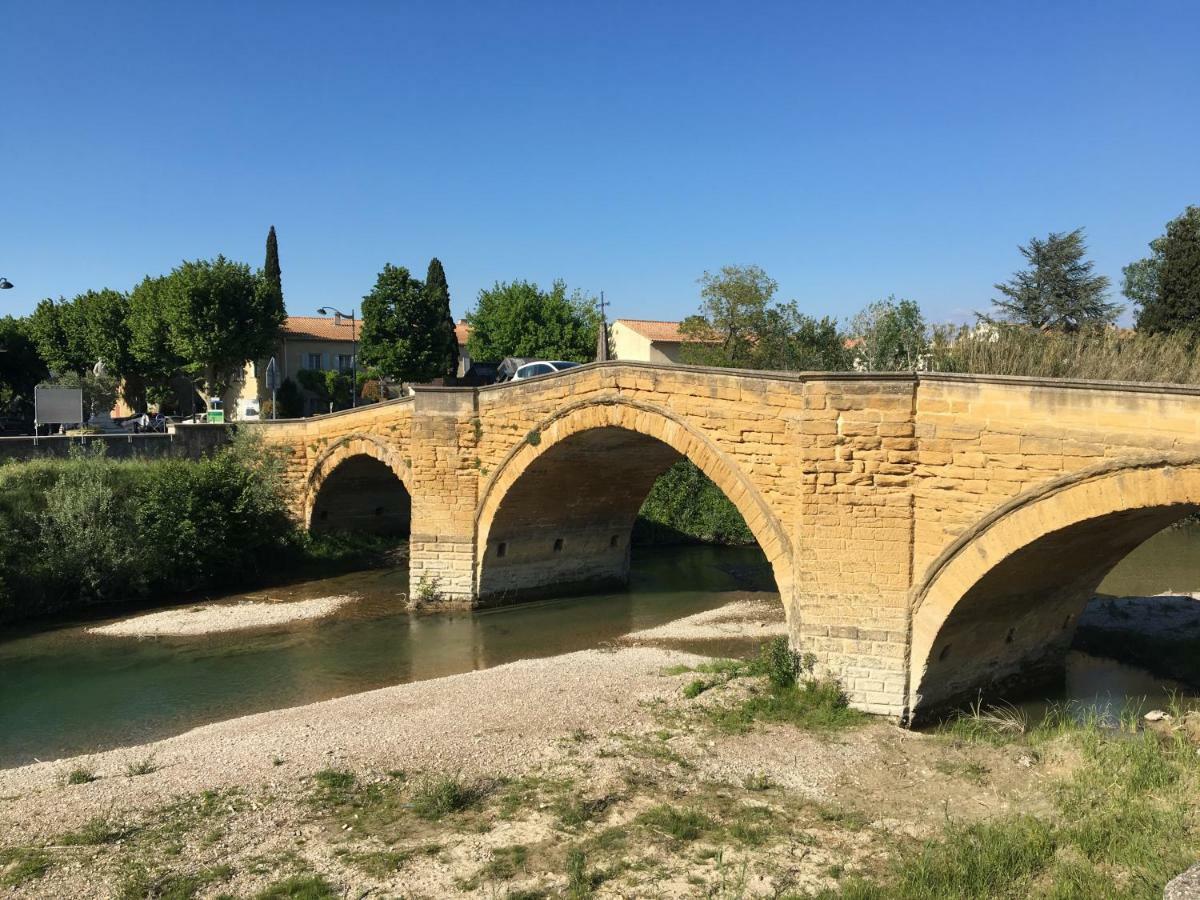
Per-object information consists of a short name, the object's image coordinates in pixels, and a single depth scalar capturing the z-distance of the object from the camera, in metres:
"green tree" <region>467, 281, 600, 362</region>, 41.94
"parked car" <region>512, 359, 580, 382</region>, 25.12
